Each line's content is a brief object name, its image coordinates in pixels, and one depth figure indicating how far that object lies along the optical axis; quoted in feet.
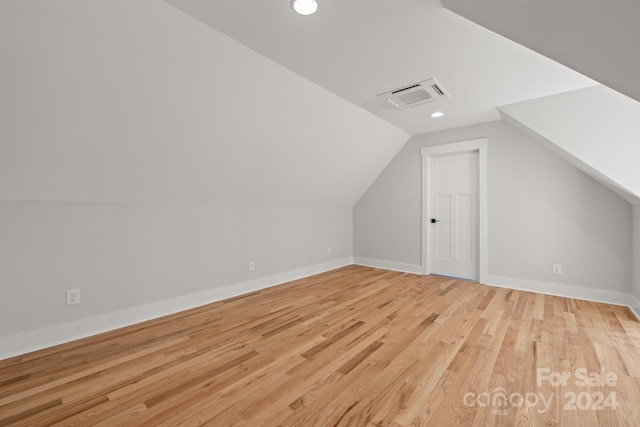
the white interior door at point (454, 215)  13.82
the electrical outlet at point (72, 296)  7.62
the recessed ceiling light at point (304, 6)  5.61
